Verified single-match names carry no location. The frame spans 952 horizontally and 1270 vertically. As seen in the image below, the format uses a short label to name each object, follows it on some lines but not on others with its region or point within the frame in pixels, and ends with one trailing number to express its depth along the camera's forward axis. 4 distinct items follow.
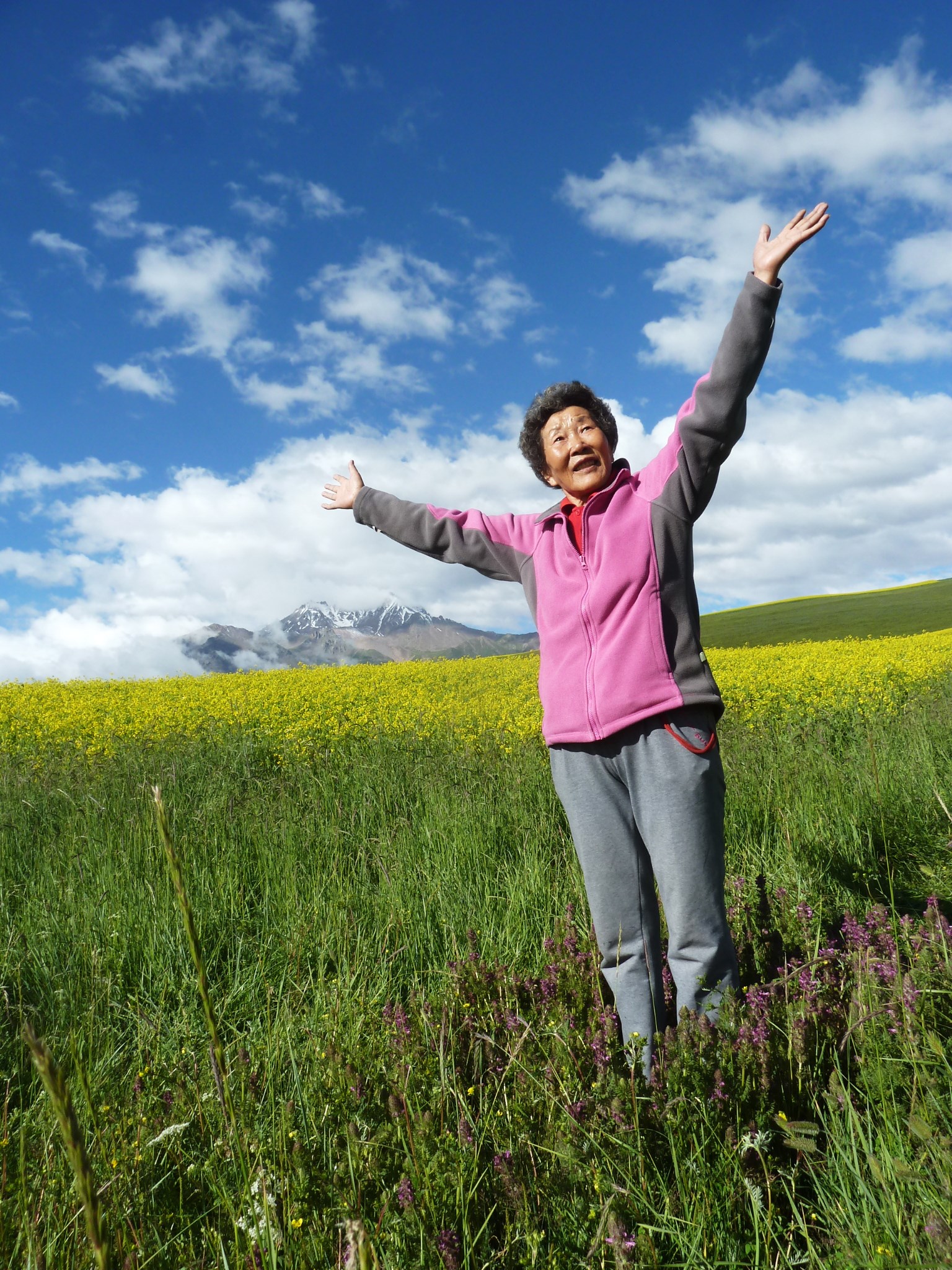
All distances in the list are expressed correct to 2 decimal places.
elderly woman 2.26
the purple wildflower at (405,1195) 1.46
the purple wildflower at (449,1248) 1.38
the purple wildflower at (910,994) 1.97
